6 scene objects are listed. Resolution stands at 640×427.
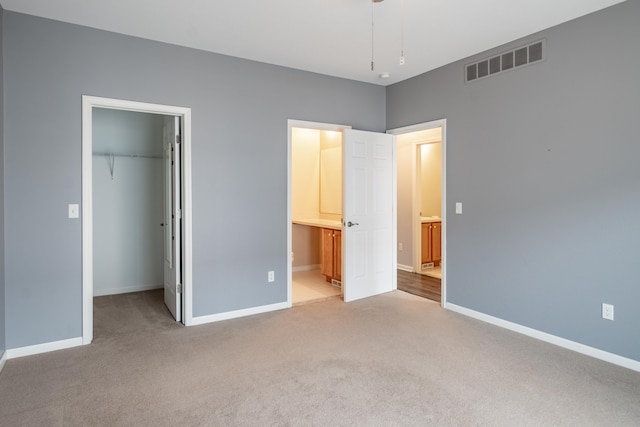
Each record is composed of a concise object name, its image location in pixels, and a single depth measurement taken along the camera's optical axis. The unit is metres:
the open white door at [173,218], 3.71
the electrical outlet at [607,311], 2.88
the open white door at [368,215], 4.46
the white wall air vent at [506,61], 3.30
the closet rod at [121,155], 4.70
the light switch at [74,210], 3.14
